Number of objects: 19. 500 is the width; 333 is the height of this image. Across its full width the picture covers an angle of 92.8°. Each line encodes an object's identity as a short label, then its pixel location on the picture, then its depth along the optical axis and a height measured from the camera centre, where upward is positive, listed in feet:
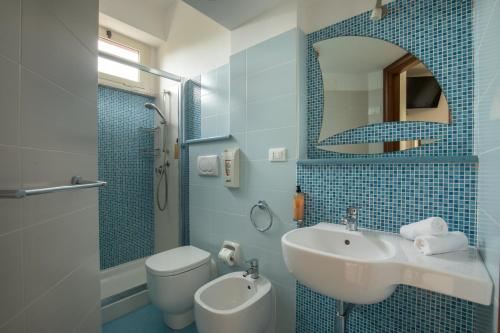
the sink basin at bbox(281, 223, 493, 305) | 2.44 -1.24
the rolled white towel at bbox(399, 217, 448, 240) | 3.16 -0.86
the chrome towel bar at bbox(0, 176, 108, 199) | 1.83 -0.23
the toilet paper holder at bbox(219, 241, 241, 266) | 5.95 -2.22
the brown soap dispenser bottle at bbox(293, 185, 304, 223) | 4.79 -0.86
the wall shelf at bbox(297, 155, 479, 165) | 3.35 +0.08
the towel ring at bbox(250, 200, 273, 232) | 5.41 -1.04
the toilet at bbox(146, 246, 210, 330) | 5.53 -2.77
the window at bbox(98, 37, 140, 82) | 8.00 +3.49
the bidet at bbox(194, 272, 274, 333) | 4.18 -2.76
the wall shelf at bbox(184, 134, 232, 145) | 6.34 +0.75
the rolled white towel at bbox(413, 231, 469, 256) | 2.97 -1.00
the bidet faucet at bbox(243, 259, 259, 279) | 5.35 -2.36
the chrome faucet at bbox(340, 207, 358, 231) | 4.14 -0.94
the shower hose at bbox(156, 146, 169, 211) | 8.72 -0.54
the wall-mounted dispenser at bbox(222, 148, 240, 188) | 6.00 -0.07
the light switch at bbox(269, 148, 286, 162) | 5.20 +0.24
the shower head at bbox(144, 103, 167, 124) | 8.53 +2.03
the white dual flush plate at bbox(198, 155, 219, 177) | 6.59 +0.01
